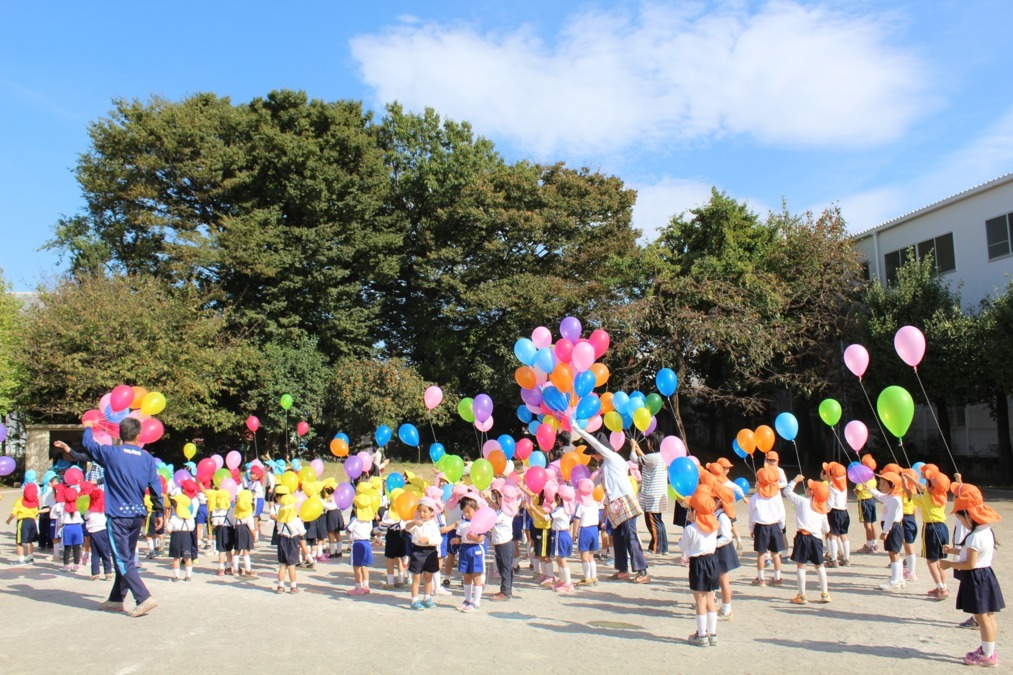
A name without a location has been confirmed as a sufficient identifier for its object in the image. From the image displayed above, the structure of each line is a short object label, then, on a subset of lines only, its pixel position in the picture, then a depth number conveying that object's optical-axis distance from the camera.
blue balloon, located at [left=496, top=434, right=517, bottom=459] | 11.47
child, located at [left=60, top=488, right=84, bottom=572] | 10.12
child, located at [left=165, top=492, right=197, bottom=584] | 9.43
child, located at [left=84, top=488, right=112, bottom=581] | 8.25
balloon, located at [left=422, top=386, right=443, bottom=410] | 14.72
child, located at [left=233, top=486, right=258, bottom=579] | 9.52
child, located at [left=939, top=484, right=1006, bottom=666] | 5.63
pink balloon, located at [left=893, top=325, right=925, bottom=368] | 8.78
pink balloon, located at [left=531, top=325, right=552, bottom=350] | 13.52
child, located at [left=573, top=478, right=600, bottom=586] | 8.97
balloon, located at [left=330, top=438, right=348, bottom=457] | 11.93
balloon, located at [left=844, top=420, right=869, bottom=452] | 9.99
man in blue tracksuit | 7.01
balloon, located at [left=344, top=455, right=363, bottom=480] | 10.62
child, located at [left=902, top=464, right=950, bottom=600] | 7.56
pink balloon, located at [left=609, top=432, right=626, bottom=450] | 11.51
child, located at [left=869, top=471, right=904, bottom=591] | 8.45
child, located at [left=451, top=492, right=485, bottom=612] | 7.71
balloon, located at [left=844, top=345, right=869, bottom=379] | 9.71
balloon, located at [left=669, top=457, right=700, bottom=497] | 7.46
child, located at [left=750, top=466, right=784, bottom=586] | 8.48
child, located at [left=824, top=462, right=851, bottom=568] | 9.39
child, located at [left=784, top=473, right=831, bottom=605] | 7.71
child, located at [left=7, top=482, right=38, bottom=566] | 10.70
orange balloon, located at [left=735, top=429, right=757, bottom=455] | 10.77
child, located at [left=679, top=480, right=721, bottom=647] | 6.27
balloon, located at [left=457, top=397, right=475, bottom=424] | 13.82
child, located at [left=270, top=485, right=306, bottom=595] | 8.51
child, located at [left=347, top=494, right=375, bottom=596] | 8.60
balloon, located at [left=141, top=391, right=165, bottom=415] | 8.97
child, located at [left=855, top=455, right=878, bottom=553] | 10.53
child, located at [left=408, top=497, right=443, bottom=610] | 7.75
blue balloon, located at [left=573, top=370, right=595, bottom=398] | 11.02
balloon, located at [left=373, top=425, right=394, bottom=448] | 13.63
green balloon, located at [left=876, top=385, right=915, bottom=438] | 7.91
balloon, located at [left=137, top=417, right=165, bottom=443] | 8.73
